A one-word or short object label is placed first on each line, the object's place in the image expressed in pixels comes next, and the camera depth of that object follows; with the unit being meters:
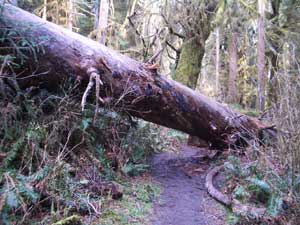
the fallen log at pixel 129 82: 4.03
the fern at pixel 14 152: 3.22
